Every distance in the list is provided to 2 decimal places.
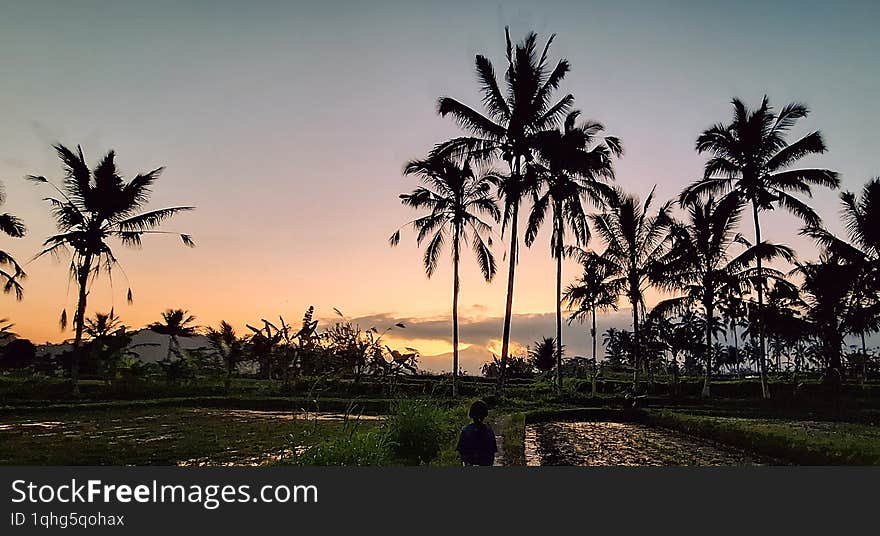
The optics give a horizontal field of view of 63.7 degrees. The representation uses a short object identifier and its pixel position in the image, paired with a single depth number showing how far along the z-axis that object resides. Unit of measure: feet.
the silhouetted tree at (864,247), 83.20
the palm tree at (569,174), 78.74
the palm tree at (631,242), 103.76
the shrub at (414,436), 36.68
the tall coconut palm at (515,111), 80.02
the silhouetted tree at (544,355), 159.84
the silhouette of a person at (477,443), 26.37
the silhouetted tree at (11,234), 85.20
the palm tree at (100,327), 97.45
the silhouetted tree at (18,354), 114.93
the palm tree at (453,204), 92.53
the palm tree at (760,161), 92.68
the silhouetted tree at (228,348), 102.67
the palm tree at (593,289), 106.32
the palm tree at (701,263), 98.73
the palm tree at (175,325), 150.61
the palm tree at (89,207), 87.04
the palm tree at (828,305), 94.07
